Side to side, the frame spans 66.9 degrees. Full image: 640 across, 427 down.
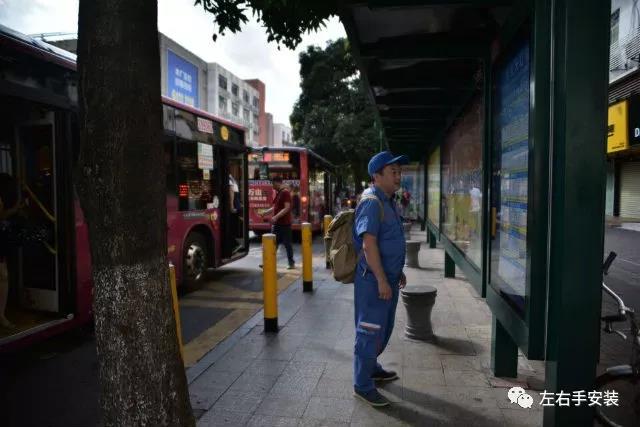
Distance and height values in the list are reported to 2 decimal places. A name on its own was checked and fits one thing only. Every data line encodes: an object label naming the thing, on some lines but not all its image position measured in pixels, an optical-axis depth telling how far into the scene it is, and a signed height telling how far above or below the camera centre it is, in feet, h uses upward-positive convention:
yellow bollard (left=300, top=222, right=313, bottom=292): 24.82 -3.58
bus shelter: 7.51 +0.89
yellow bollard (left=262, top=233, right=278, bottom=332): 17.51 -3.42
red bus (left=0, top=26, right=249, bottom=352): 14.84 +0.05
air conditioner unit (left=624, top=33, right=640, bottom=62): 53.78 +16.23
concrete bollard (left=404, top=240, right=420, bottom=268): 31.32 -4.04
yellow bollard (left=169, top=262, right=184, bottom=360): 11.51 -2.33
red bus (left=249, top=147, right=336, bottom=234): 46.68 +1.31
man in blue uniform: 11.21 -1.77
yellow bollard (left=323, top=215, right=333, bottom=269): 31.49 -1.94
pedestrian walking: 30.63 -1.53
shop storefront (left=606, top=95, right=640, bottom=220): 55.98 +4.47
